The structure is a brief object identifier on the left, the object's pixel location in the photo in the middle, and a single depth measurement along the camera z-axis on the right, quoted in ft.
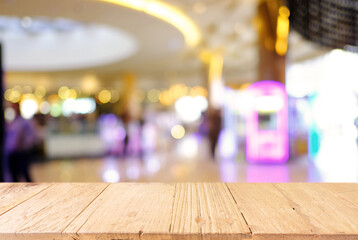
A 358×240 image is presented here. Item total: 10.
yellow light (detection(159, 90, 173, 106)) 56.20
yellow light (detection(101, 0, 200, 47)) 19.31
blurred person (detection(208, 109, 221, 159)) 27.71
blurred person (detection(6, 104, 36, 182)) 14.10
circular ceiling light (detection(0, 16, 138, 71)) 36.76
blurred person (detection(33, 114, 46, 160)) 28.29
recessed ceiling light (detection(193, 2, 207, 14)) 21.18
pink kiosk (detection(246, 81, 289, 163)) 23.15
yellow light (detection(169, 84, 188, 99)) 50.18
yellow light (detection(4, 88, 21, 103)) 60.00
